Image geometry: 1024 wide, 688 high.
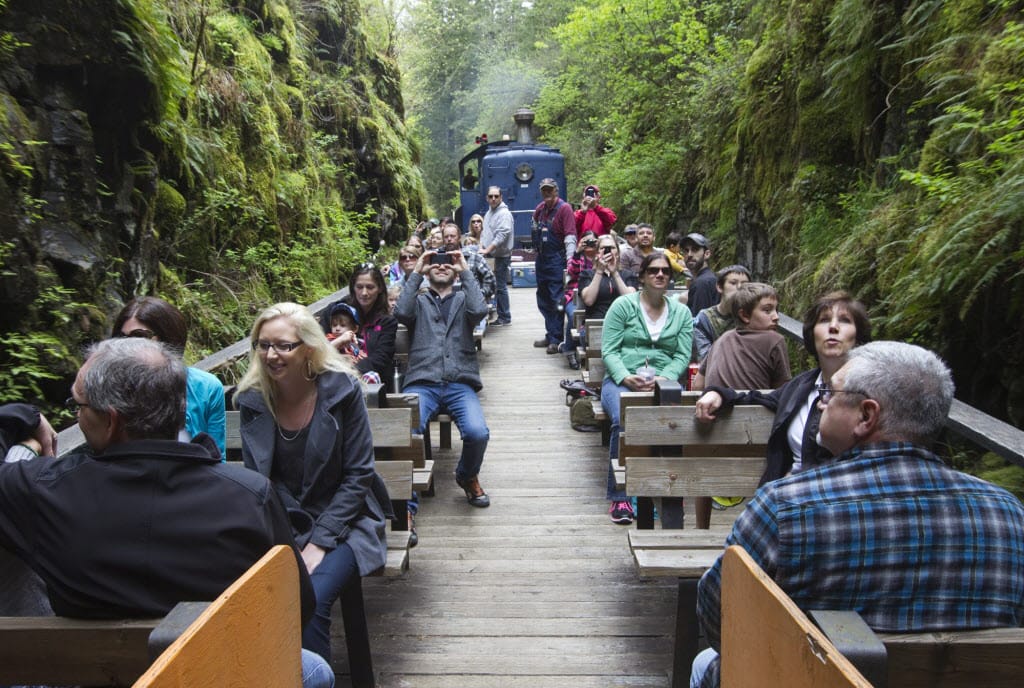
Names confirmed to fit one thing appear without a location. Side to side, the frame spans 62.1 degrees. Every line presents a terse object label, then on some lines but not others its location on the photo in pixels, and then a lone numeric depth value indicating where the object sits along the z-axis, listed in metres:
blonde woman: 3.26
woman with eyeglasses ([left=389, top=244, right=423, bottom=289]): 8.96
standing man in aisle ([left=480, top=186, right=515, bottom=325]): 11.39
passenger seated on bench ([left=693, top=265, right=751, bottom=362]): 5.81
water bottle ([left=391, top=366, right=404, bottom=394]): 6.23
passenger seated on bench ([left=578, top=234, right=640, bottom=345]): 7.43
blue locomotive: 21.69
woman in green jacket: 5.68
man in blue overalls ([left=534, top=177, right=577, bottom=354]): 10.59
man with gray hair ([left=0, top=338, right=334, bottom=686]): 2.09
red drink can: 5.79
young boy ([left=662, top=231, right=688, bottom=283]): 8.98
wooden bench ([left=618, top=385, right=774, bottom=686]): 4.05
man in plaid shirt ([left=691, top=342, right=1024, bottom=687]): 1.92
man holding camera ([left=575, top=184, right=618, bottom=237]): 11.26
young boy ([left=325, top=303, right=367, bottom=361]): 5.61
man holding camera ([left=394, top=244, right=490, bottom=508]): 5.76
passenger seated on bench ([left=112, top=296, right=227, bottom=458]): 3.55
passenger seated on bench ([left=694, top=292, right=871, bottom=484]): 3.50
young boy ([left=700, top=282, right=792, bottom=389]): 4.74
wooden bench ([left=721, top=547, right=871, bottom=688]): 1.28
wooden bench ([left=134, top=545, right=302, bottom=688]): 1.32
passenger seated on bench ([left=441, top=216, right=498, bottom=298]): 9.29
